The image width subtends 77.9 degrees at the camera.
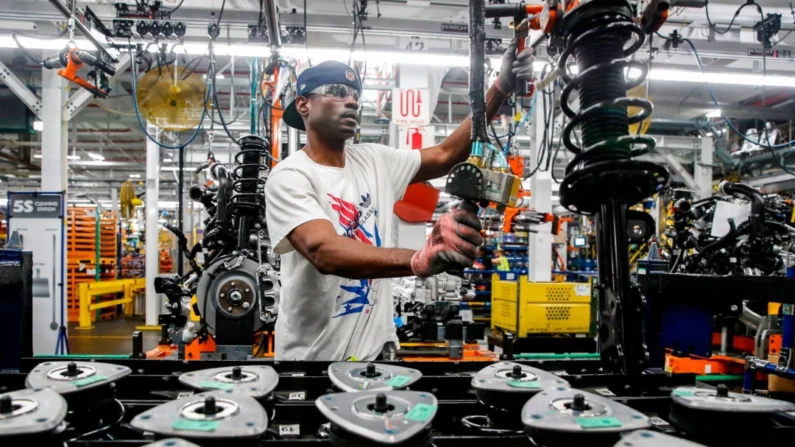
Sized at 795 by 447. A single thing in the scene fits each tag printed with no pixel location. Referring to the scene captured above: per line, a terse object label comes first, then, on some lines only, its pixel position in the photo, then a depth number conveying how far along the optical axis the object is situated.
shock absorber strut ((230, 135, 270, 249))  3.50
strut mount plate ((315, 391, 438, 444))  0.75
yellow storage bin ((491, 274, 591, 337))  7.29
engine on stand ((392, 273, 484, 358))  4.29
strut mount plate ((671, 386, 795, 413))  0.86
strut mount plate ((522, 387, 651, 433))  0.78
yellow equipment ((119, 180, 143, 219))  10.96
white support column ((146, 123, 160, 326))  9.43
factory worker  1.36
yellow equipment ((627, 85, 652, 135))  2.84
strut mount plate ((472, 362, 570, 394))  0.99
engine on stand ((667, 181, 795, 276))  4.08
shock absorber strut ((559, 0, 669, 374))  1.08
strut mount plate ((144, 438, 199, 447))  0.73
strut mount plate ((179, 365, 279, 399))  0.98
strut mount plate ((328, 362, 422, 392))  1.03
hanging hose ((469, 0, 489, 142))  1.08
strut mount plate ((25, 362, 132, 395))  0.95
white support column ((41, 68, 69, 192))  6.76
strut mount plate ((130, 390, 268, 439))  0.76
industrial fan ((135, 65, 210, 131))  4.76
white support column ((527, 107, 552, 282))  8.50
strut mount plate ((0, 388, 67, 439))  0.73
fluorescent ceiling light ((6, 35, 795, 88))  4.91
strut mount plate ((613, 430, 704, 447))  0.75
